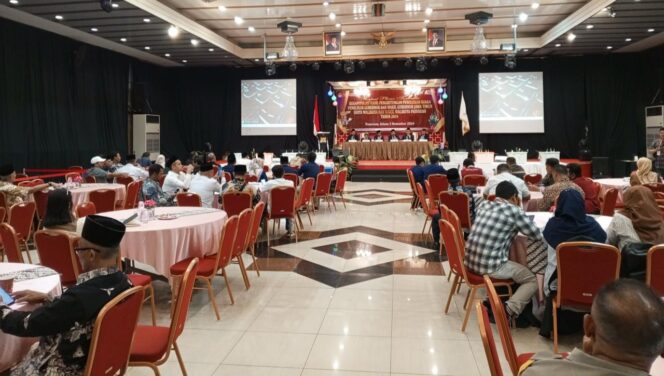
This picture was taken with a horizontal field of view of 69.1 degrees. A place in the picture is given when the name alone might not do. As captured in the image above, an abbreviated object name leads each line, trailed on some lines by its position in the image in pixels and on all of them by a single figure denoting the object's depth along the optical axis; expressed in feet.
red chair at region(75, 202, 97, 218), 16.58
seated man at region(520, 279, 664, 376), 4.23
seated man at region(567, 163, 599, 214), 19.72
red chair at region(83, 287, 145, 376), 6.37
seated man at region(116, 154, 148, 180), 30.91
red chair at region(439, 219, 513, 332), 12.41
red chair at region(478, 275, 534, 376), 6.74
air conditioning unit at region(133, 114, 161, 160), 53.42
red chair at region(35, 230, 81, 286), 11.60
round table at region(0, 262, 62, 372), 7.07
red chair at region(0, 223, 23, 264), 12.14
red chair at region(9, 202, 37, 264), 16.90
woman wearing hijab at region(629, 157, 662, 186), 21.72
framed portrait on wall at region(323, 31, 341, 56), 43.24
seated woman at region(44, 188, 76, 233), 12.48
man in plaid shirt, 12.30
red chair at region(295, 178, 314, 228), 25.77
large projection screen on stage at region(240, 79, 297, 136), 60.34
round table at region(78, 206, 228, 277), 13.24
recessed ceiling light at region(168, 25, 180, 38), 37.99
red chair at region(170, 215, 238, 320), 13.19
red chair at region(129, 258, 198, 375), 8.05
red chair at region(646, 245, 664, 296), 10.00
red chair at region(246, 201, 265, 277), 15.97
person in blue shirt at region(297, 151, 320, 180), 30.50
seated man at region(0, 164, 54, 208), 20.83
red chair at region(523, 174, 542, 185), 27.84
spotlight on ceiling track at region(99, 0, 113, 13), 29.43
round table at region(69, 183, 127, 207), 22.47
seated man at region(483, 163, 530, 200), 19.31
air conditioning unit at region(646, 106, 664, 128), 46.75
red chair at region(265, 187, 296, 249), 22.48
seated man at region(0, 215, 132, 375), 6.21
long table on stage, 58.08
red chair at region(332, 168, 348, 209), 34.04
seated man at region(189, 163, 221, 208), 21.43
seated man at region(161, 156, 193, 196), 23.18
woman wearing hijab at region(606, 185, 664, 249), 12.11
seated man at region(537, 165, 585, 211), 17.56
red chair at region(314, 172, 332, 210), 29.78
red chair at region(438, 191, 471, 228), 19.93
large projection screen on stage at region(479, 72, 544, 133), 55.67
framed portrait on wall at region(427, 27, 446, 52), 42.39
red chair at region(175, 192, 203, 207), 19.85
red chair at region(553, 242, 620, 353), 10.16
